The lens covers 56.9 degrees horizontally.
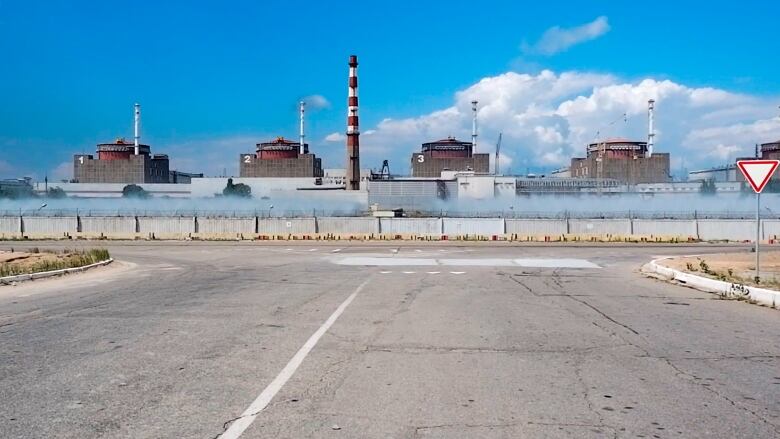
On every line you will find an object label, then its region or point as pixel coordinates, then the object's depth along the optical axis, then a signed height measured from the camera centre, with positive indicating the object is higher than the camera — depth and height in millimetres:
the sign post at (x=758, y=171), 16016 +804
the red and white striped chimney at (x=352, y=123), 92562 +11642
